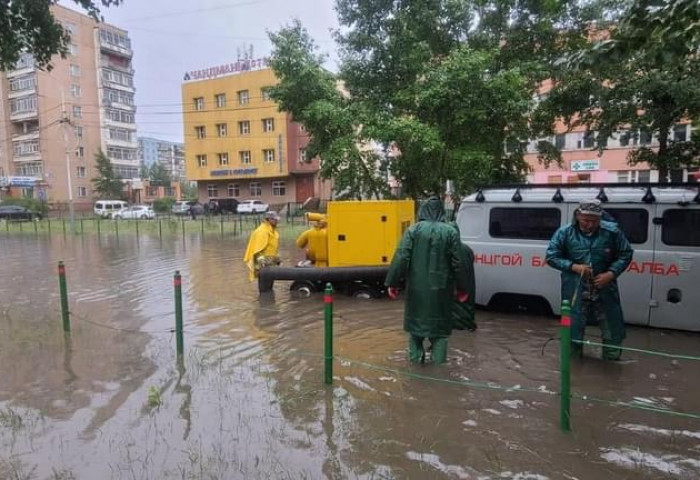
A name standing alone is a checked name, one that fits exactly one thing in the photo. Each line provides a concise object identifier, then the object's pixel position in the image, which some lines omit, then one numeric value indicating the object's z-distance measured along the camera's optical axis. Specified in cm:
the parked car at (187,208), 4506
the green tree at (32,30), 671
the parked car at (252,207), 4409
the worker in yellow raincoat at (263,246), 942
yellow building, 4797
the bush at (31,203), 4803
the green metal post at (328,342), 446
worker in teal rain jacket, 499
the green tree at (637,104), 1138
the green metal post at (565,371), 362
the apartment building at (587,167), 3562
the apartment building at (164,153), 13412
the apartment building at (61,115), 5966
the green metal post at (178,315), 558
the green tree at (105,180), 6031
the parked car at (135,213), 4509
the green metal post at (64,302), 654
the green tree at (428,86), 1255
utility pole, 2960
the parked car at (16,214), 4306
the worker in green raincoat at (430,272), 502
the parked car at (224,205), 4719
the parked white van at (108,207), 4873
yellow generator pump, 905
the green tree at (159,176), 9130
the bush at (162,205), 5480
